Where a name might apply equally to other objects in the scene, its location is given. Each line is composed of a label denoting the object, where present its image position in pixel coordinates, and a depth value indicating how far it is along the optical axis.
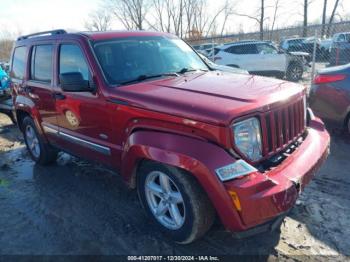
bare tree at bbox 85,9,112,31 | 39.86
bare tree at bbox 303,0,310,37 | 35.74
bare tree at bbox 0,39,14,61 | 43.79
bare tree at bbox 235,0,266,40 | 38.25
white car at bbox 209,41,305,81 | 13.44
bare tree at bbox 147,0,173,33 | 42.81
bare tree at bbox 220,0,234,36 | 42.74
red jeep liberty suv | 2.55
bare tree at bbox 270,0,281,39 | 39.78
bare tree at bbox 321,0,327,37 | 37.53
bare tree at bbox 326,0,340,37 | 39.38
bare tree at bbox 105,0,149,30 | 41.75
